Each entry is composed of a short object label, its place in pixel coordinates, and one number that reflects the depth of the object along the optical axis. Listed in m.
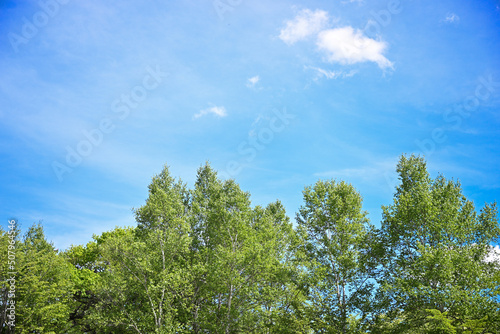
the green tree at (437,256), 21.97
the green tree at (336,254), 26.69
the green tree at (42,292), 33.38
